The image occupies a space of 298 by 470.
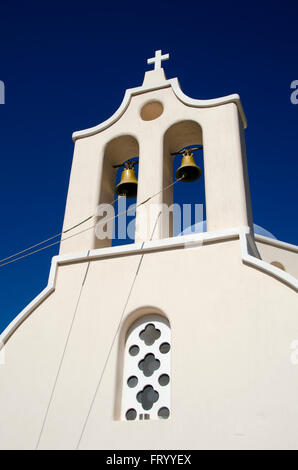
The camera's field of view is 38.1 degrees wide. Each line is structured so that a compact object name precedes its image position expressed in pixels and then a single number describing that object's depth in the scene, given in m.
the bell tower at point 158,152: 5.55
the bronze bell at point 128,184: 6.41
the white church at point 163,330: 4.08
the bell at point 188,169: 6.30
